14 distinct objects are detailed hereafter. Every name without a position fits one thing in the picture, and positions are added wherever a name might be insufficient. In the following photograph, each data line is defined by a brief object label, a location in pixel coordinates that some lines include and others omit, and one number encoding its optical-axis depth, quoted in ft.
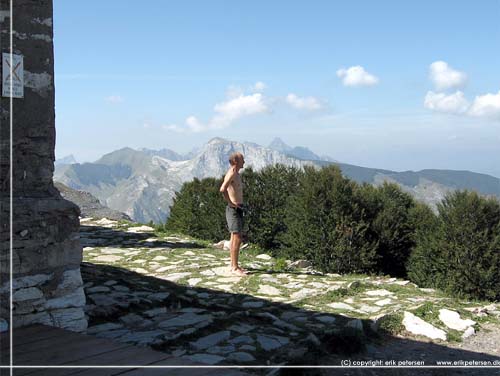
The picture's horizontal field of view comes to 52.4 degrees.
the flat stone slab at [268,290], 21.59
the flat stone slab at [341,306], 19.33
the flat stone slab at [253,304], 18.99
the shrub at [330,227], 29.66
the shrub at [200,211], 39.27
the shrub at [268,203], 36.68
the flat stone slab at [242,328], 14.96
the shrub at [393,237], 31.58
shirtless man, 25.29
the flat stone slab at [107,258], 28.30
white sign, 13.11
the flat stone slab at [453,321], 17.58
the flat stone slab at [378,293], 21.96
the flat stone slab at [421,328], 16.61
